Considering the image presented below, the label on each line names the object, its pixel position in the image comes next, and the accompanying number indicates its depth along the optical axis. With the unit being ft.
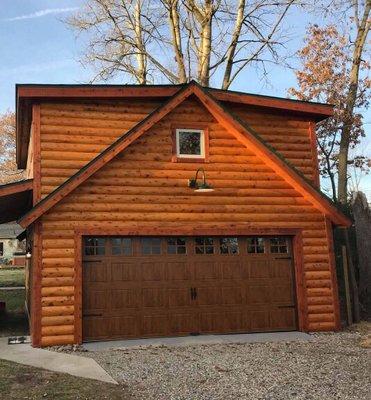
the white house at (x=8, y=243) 158.10
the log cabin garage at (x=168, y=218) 39.11
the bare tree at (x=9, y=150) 162.50
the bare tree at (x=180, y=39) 80.28
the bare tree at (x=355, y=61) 80.09
